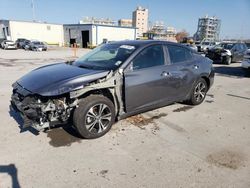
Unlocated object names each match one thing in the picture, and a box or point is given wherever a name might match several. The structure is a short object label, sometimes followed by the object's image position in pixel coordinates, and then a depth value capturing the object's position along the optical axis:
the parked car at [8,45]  31.07
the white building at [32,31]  39.81
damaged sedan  3.54
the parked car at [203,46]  27.59
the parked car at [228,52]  15.60
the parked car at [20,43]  33.89
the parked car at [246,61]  10.57
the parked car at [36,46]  30.06
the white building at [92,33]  41.19
